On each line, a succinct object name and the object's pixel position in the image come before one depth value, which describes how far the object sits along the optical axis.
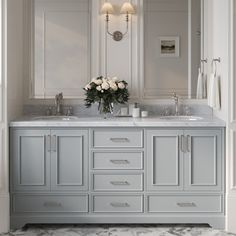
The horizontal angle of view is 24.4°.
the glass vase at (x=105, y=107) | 4.82
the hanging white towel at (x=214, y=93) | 4.49
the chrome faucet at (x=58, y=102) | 4.95
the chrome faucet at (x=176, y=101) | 4.95
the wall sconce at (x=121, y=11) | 4.93
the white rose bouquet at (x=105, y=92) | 4.79
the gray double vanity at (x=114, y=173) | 4.37
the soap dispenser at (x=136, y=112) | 4.80
